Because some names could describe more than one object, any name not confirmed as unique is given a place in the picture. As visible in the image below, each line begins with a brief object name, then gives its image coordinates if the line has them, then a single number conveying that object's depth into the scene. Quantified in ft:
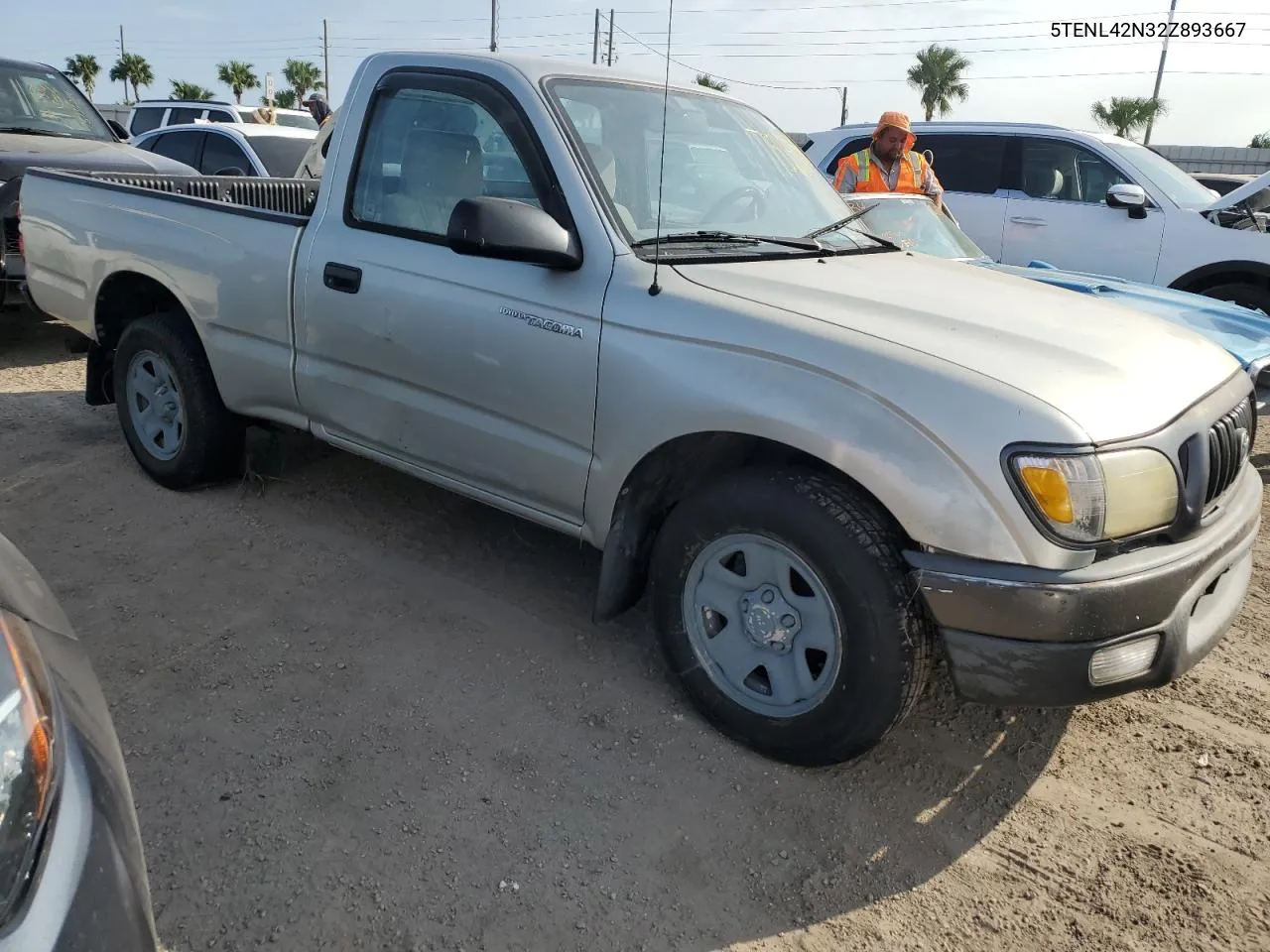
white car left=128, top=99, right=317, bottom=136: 45.32
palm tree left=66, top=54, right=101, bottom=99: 207.92
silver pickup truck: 7.75
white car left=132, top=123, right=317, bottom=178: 33.42
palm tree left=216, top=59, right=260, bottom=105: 187.21
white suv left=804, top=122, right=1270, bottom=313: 23.73
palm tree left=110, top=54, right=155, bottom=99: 219.20
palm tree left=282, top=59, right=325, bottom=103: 188.03
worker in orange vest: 22.00
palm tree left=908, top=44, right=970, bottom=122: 142.92
